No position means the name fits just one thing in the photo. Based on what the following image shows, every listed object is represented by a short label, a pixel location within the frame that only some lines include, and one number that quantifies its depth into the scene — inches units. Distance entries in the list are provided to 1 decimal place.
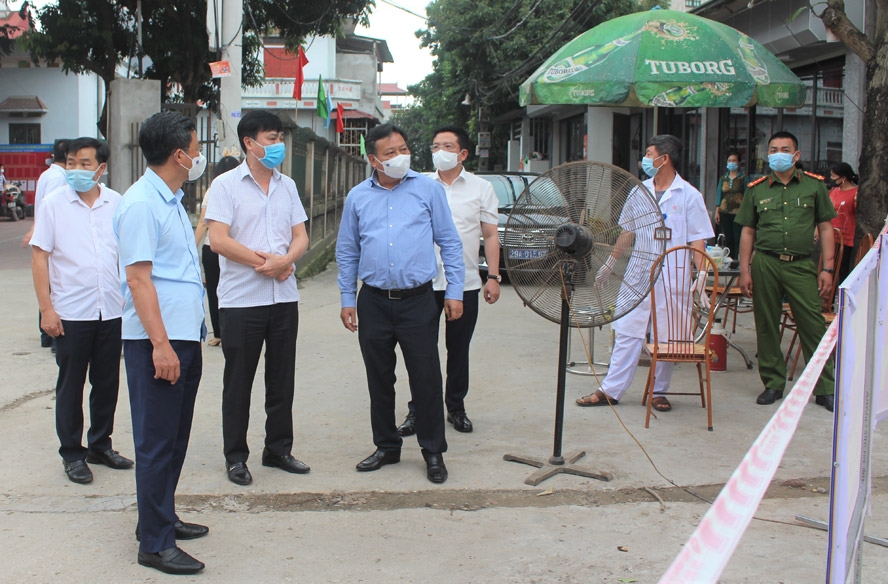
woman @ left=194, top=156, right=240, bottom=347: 277.3
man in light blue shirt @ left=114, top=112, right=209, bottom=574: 131.1
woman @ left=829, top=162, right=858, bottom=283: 379.2
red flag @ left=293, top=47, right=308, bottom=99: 742.5
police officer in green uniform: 231.5
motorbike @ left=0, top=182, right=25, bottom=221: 1011.3
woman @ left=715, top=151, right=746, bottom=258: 526.9
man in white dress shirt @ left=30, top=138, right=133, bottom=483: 175.6
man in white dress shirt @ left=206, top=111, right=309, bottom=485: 170.4
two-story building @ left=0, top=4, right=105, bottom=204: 1205.7
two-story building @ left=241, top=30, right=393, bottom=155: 1813.5
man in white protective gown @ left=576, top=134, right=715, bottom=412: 235.1
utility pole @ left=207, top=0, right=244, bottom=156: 476.1
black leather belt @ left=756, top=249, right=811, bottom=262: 232.1
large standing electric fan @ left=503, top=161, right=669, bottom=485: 182.5
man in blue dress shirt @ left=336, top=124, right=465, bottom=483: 177.5
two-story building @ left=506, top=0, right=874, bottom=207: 442.3
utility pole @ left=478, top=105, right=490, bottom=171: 1196.5
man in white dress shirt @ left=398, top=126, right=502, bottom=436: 210.7
